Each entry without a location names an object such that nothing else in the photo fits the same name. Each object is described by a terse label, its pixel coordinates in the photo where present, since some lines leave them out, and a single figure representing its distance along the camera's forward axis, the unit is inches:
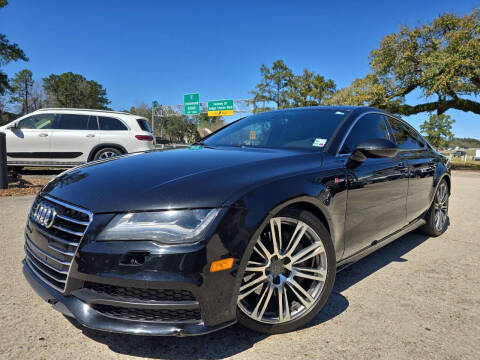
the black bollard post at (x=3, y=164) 259.0
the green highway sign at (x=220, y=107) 1191.1
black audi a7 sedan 59.1
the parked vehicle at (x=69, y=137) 336.2
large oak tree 656.4
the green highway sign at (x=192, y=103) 1187.3
